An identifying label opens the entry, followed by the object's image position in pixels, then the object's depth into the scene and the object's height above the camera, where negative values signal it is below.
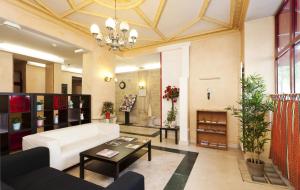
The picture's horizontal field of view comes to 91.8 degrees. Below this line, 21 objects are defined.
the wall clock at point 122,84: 8.06 +0.61
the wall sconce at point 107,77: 5.01 +0.65
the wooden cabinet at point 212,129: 3.88 -0.93
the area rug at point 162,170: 2.30 -1.39
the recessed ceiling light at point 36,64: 6.11 +1.39
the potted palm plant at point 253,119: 2.58 -0.43
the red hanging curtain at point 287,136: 1.90 -0.62
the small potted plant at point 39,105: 3.28 -0.23
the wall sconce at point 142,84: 7.46 +0.59
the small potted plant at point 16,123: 2.84 -0.55
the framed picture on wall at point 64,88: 7.34 +0.38
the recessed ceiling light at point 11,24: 2.80 +1.40
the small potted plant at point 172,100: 4.53 -0.15
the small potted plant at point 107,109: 4.73 -0.45
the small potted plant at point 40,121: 3.30 -0.59
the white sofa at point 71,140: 2.28 -0.92
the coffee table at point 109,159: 2.19 -1.03
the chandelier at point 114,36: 2.44 +1.09
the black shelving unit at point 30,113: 2.76 -0.40
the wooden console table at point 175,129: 4.27 -1.01
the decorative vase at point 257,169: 2.50 -1.27
